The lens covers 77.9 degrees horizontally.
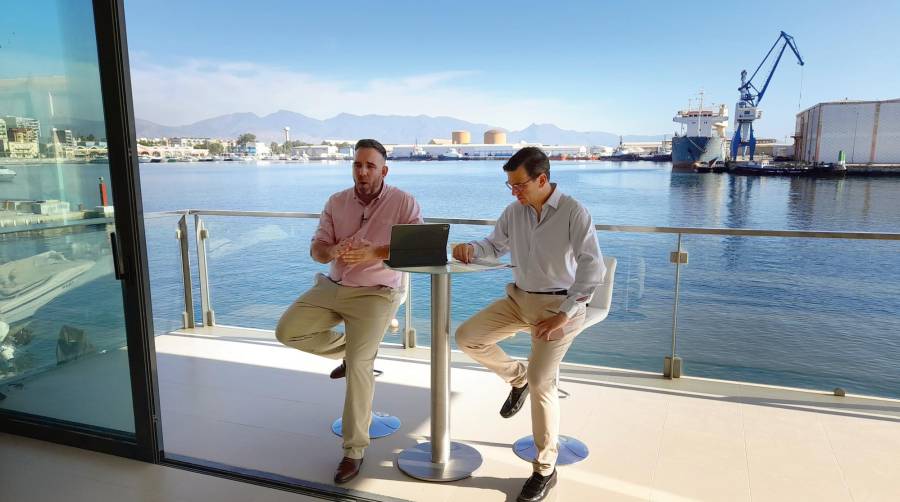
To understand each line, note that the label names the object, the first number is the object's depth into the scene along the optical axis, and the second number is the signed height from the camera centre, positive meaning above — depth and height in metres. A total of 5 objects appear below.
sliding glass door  2.10 -0.32
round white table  2.25 -1.06
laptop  2.24 -0.36
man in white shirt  2.13 -0.53
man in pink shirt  2.51 -0.56
